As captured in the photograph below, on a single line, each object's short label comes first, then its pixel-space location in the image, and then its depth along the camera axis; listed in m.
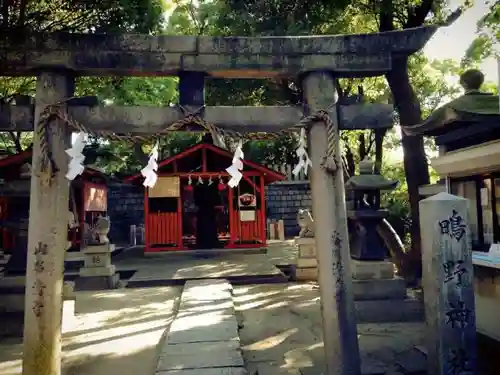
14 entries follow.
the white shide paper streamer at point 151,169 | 4.68
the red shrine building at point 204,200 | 17.80
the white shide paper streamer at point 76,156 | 4.48
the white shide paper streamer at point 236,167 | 4.90
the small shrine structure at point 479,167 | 5.63
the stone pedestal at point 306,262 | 11.55
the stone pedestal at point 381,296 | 7.73
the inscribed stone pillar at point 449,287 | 4.28
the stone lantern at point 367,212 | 8.21
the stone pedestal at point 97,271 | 11.02
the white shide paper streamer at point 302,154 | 4.88
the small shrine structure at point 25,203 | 7.32
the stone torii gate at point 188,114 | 4.43
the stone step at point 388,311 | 7.71
